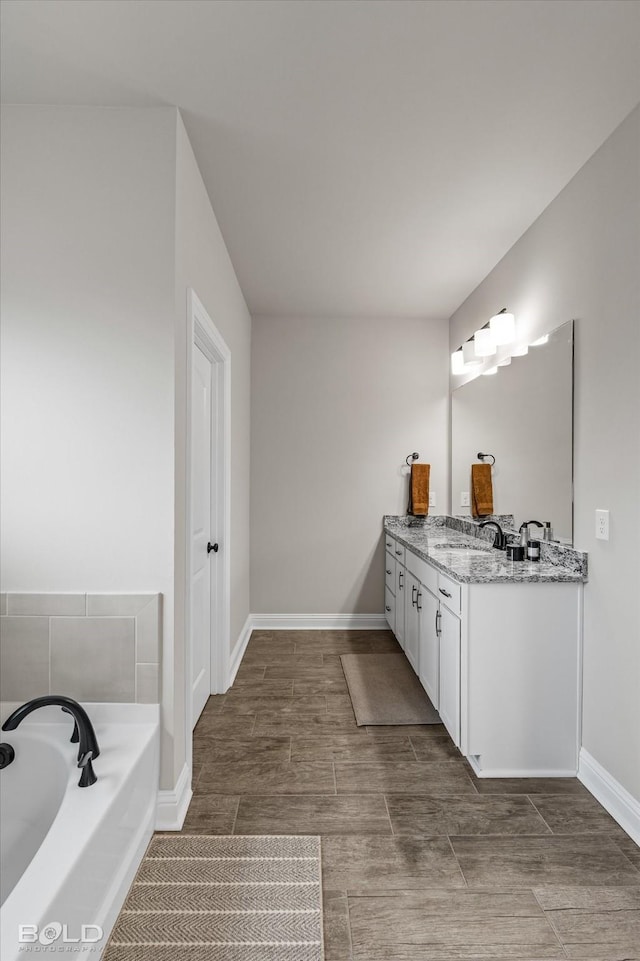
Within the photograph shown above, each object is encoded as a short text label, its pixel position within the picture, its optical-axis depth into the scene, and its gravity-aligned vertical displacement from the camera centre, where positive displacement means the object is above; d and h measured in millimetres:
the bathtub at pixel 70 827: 1209 -935
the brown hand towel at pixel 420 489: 4648 -111
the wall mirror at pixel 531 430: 2625 +254
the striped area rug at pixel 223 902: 1543 -1276
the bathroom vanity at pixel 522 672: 2443 -838
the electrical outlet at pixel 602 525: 2258 -196
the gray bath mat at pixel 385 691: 3053 -1281
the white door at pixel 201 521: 2865 -249
